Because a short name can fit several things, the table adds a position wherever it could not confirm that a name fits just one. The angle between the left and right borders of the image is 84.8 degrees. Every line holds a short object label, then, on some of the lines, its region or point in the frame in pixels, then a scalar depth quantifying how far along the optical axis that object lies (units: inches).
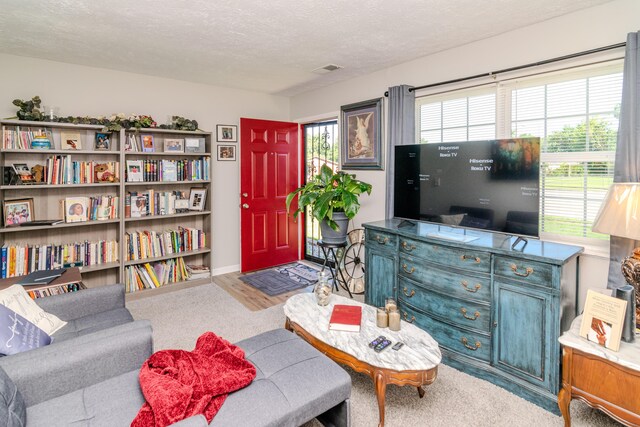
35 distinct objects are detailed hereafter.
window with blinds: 94.0
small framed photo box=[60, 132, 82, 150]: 139.6
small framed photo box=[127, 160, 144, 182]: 151.3
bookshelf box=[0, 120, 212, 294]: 133.2
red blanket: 53.4
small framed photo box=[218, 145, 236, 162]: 184.4
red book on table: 84.3
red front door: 187.9
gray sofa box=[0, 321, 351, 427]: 55.2
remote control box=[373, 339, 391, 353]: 75.2
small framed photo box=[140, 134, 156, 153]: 155.6
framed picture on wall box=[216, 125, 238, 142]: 183.6
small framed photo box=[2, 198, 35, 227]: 128.1
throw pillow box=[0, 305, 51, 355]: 65.7
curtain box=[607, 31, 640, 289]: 83.0
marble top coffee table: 70.6
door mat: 164.9
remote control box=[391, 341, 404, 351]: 75.7
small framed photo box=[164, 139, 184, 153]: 161.9
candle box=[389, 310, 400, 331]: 83.6
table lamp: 70.8
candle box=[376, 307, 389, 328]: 85.4
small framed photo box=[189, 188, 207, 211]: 171.6
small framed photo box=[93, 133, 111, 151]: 145.9
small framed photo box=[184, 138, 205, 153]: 166.2
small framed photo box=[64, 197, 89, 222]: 138.8
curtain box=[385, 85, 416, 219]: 135.8
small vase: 98.5
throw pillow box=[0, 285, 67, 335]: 76.3
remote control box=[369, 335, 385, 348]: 76.8
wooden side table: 64.4
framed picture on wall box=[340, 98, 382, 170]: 152.3
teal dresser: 81.1
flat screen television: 91.5
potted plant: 137.7
